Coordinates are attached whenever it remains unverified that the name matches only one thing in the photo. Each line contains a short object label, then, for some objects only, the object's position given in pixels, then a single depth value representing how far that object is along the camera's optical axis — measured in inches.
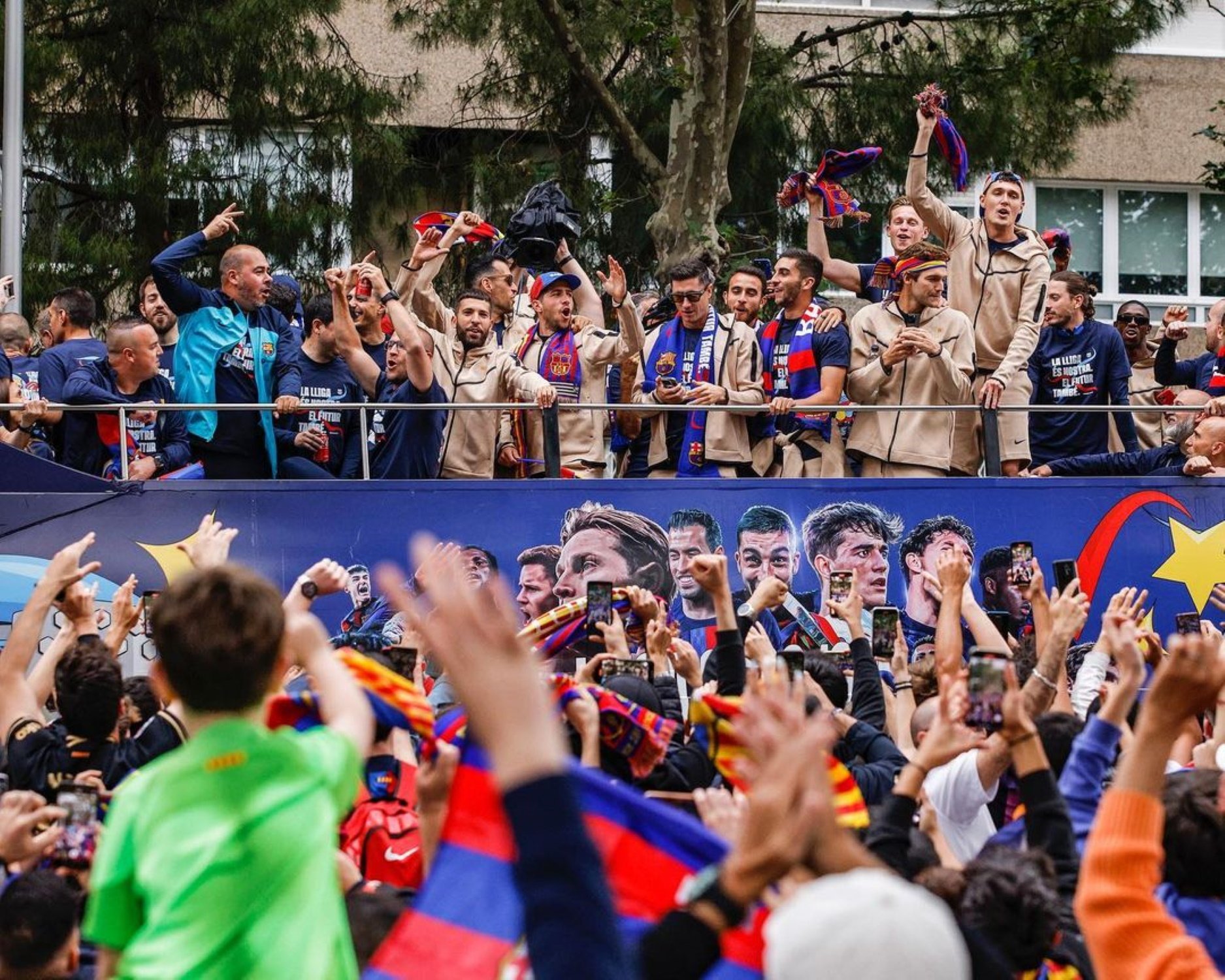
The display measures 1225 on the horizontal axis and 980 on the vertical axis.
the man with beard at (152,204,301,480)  434.9
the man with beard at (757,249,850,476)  448.8
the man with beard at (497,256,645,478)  450.9
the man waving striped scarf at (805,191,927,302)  469.4
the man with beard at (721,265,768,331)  456.4
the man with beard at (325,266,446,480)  422.9
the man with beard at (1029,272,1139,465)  468.4
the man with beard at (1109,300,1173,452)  534.6
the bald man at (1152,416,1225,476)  462.3
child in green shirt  121.8
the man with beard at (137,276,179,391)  462.0
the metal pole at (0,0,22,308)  586.2
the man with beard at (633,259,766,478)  448.5
